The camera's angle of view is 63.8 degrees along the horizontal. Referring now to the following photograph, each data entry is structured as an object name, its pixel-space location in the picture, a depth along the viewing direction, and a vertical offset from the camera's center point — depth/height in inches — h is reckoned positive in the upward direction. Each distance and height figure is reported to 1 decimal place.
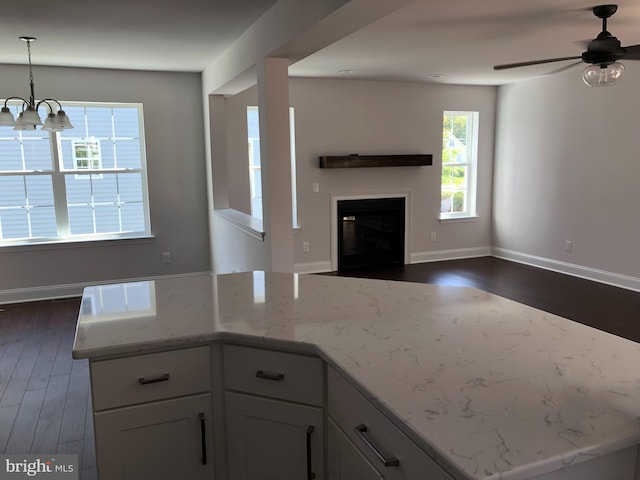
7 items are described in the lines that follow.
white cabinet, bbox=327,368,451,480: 42.0 -25.1
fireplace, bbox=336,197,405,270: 255.8 -33.8
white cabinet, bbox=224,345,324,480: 61.6 -30.7
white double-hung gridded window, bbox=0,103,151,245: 208.2 -4.2
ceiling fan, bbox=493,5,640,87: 113.8 +23.1
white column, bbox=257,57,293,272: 138.9 +2.0
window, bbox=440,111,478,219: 277.7 -0.2
